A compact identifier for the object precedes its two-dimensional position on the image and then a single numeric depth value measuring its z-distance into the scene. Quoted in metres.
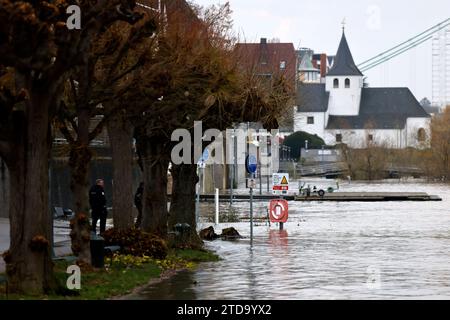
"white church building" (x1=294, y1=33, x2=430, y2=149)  154.38
